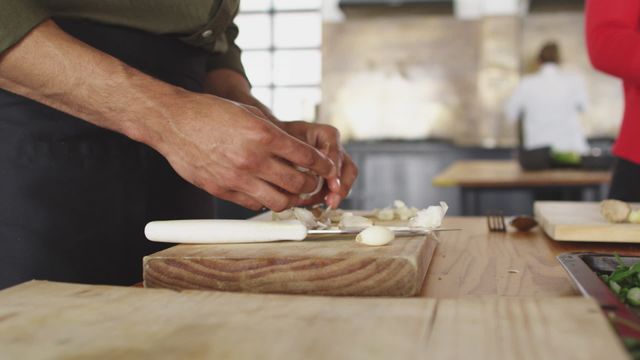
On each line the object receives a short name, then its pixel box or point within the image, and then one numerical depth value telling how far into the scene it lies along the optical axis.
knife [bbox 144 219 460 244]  0.85
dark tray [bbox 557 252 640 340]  0.49
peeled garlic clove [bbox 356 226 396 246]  0.81
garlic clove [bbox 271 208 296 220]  1.09
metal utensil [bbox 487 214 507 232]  1.26
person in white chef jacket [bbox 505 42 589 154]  6.41
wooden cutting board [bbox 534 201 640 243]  1.08
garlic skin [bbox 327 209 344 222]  1.14
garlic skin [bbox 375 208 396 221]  1.15
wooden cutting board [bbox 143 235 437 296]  0.72
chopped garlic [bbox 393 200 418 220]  1.15
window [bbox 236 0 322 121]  9.16
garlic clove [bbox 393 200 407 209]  1.18
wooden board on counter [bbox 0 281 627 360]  0.46
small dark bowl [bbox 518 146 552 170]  3.51
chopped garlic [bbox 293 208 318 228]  1.00
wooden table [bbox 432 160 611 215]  3.07
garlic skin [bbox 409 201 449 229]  0.98
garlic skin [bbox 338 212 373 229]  1.00
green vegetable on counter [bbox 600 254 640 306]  0.70
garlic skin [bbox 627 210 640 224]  1.13
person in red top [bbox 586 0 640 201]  1.61
